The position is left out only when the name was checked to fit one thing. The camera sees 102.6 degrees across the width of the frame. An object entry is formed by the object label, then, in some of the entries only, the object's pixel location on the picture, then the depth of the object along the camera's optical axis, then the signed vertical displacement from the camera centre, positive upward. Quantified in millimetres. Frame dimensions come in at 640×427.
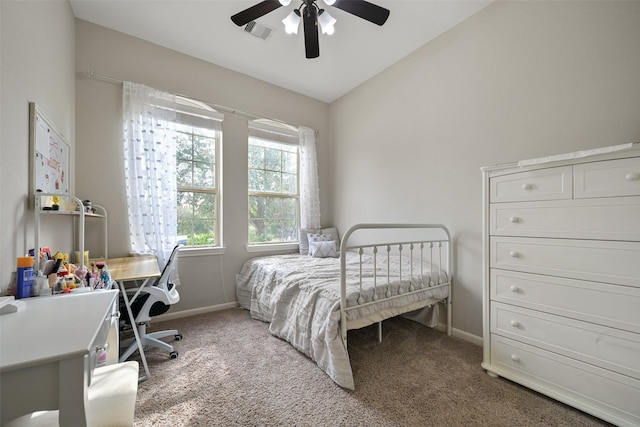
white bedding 1629 -677
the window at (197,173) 2822 +468
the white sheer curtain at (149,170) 2430 +440
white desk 559 -351
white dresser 1207 -352
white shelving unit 1271 -47
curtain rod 2307 +1253
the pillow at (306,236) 3412 -296
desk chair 1841 -690
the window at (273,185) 3279 +401
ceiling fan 1706 +1389
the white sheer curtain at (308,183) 3512 +427
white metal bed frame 1627 -502
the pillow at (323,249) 3193 -442
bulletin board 1329 +356
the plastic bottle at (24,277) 1083 -264
